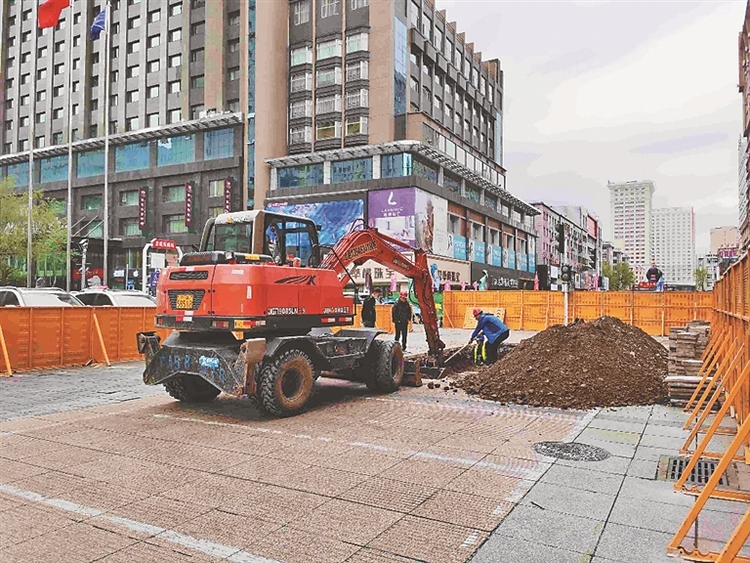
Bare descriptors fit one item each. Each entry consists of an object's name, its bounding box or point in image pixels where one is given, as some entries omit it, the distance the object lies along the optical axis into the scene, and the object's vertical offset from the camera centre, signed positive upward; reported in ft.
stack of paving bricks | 34.65 -4.50
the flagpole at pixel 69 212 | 121.80 +15.19
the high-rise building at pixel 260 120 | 186.60 +58.38
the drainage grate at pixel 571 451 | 23.48 -6.48
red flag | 97.14 +44.06
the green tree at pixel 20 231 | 146.10 +14.25
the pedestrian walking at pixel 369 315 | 72.33 -3.22
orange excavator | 29.73 -1.63
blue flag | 107.45 +47.21
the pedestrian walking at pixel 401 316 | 68.54 -3.15
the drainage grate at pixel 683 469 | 20.40 -6.46
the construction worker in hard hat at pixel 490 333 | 48.30 -3.57
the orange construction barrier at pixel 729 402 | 13.93 -4.13
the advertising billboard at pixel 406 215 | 175.94 +21.26
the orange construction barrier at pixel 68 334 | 47.37 -3.84
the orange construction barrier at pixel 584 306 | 93.76 -3.18
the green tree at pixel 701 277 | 315.62 +5.05
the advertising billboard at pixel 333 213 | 182.80 +22.41
